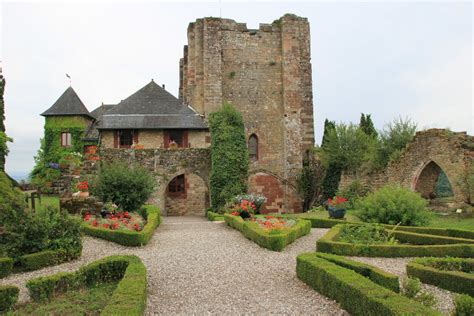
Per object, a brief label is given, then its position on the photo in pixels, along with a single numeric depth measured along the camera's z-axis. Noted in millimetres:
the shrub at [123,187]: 17672
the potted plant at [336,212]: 16672
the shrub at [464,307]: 5216
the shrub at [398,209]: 13648
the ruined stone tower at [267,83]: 28000
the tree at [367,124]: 33844
